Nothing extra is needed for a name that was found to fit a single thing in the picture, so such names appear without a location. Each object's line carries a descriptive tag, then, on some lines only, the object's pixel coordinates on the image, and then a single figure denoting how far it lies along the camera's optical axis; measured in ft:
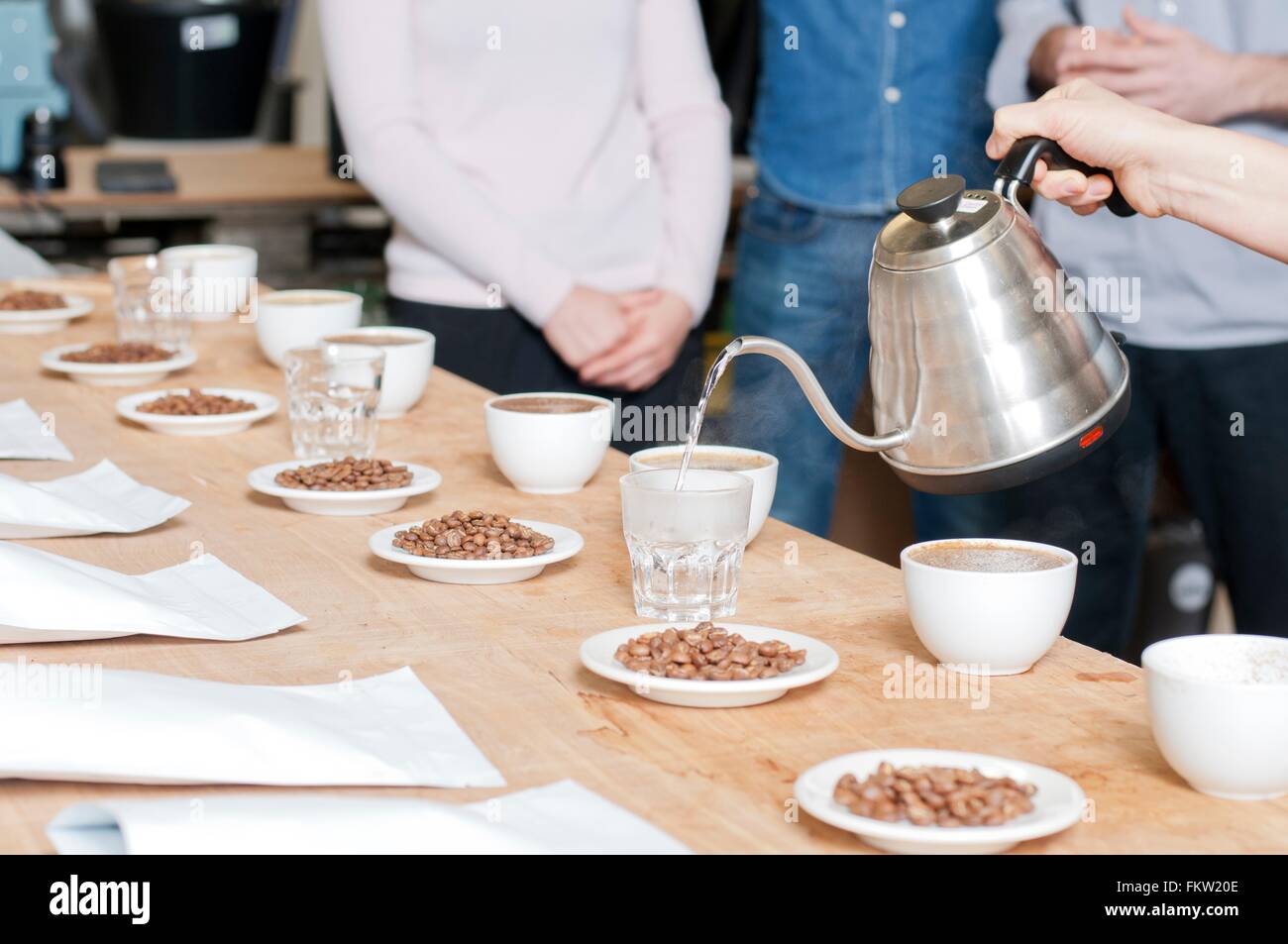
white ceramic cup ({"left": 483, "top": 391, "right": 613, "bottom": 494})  4.85
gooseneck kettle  3.62
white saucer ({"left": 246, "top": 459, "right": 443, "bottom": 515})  4.57
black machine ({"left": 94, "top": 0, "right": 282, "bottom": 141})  14.98
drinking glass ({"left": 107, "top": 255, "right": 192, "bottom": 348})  6.79
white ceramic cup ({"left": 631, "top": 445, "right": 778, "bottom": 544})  4.37
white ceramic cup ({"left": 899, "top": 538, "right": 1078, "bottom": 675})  3.34
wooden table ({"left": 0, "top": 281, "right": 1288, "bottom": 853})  2.76
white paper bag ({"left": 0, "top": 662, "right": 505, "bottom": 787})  2.74
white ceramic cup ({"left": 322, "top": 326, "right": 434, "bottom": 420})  5.90
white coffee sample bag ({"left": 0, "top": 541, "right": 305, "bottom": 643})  3.46
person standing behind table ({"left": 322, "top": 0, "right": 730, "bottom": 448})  6.88
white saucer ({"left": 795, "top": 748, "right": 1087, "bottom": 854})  2.52
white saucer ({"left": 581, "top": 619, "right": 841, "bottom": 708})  3.13
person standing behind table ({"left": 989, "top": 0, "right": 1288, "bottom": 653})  6.57
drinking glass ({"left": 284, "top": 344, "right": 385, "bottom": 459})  5.23
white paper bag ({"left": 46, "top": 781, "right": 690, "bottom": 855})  2.42
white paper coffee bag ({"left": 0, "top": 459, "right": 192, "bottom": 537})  4.27
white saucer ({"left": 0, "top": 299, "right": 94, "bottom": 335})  7.34
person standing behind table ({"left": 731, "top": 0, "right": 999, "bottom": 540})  7.93
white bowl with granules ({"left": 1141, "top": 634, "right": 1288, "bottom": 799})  2.72
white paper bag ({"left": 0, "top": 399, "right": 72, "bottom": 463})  5.16
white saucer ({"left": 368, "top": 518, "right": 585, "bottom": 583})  3.92
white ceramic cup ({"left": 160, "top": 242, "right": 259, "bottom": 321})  7.70
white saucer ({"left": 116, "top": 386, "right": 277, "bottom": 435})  5.50
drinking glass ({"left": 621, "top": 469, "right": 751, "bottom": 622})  3.68
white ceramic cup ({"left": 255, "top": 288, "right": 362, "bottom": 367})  6.54
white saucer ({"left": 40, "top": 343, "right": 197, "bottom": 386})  6.22
